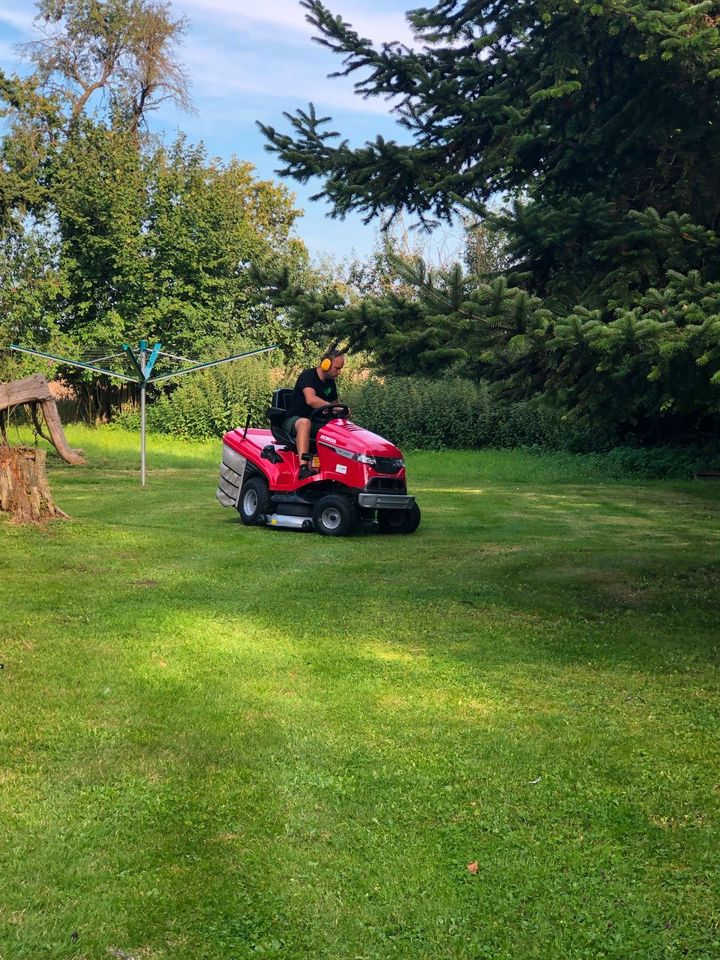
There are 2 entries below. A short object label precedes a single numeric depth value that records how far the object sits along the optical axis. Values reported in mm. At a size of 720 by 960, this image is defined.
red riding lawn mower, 10969
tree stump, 10977
